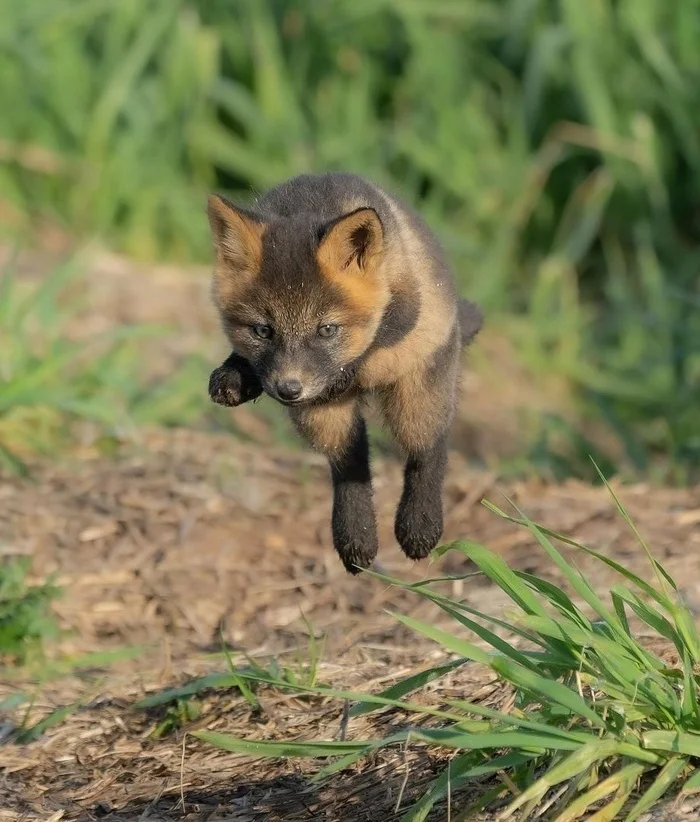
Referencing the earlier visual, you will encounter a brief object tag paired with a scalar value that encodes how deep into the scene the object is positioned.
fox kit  7.33
